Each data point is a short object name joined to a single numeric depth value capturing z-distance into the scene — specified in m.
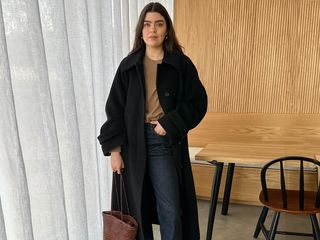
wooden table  1.80
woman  1.46
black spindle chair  1.72
